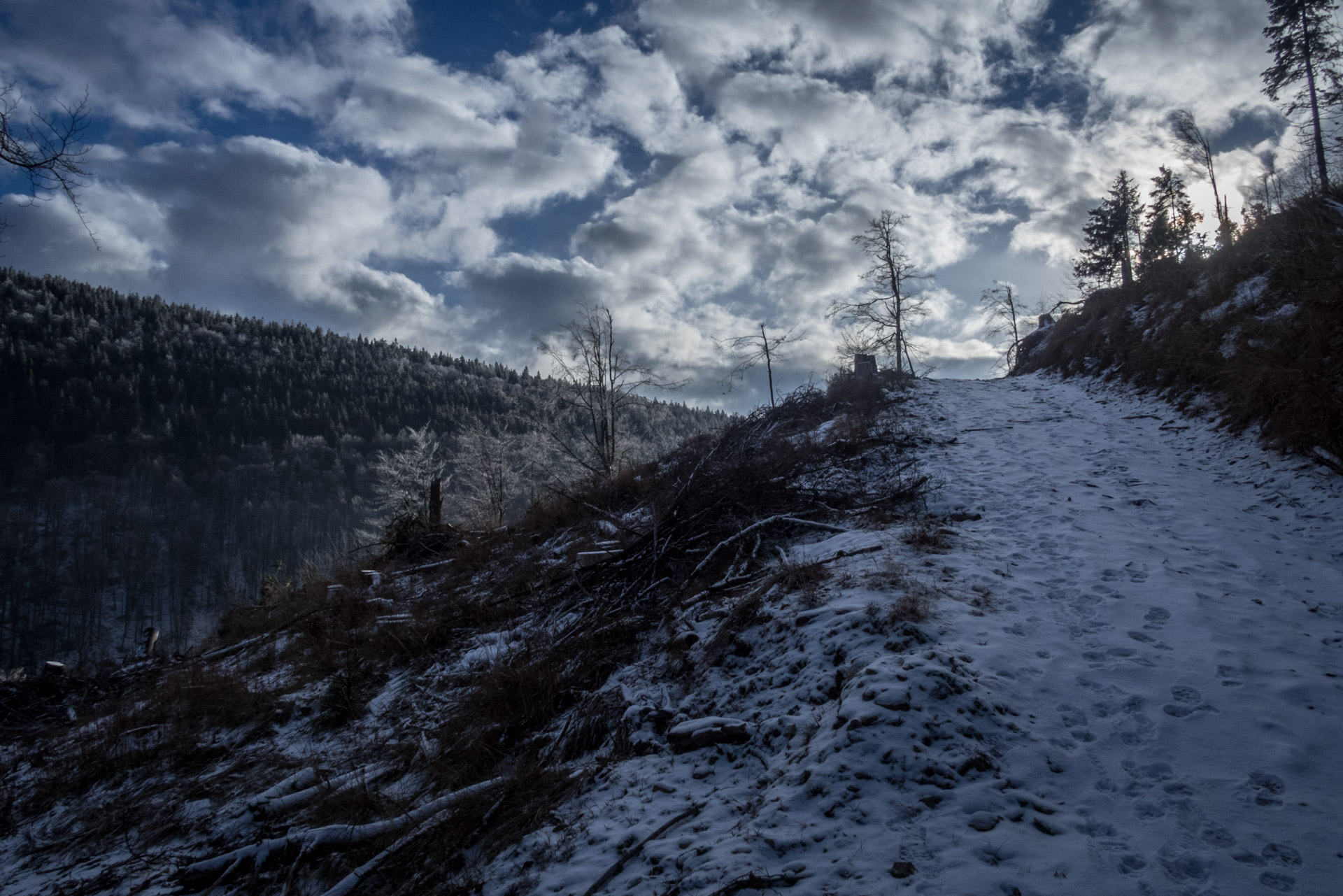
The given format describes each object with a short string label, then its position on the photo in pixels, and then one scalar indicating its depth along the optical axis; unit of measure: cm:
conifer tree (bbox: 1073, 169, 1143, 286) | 3006
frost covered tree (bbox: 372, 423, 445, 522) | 2967
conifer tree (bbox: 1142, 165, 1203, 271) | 2750
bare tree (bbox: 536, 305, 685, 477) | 2150
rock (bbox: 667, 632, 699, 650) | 498
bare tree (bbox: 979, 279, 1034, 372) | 3333
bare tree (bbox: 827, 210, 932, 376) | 2427
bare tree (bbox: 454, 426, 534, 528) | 2548
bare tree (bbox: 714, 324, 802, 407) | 2364
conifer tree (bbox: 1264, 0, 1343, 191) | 2084
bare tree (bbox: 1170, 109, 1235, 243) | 2566
